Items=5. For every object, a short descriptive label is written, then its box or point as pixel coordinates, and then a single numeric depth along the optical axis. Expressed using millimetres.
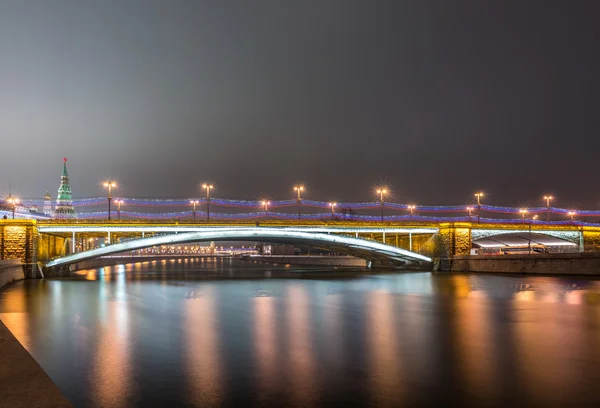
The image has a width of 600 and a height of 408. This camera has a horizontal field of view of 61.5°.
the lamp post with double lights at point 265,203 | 56312
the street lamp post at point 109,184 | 50356
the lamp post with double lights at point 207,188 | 54169
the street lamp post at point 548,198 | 65312
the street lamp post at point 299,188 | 56075
